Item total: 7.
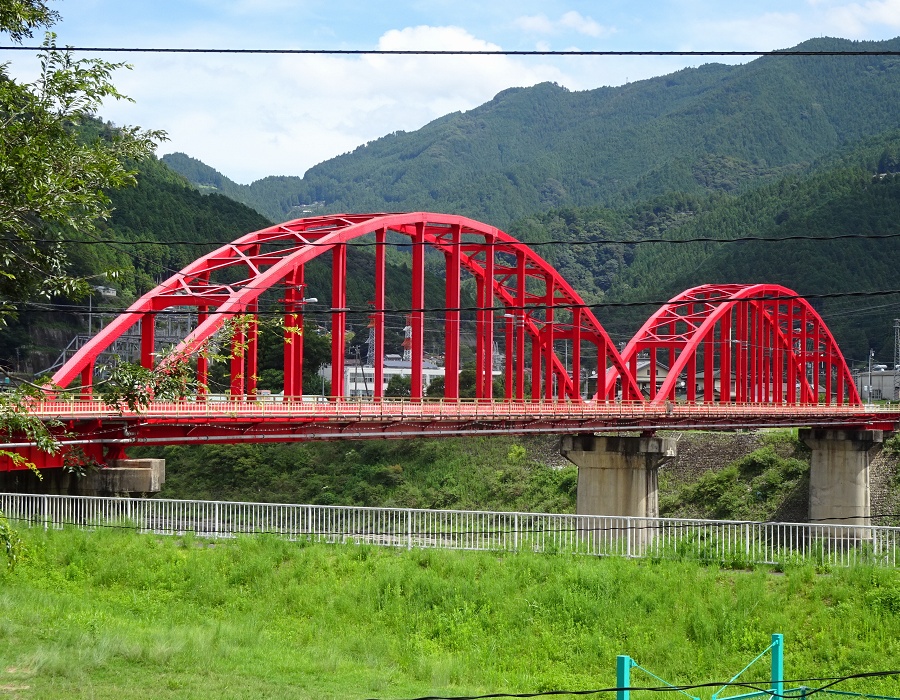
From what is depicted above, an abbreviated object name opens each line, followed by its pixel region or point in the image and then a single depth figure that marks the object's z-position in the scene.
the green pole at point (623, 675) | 13.02
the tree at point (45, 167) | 13.45
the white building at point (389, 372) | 104.89
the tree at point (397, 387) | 86.89
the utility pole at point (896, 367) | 107.23
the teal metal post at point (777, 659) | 15.32
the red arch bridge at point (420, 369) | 32.53
